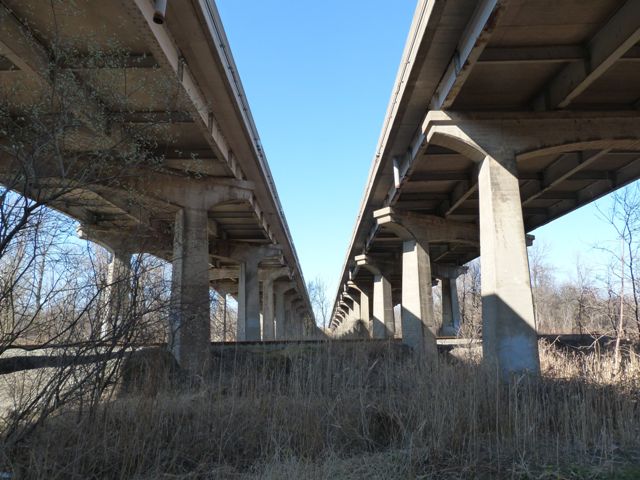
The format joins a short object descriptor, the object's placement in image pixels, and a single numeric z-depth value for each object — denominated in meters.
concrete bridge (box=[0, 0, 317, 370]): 6.02
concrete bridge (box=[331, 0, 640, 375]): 8.92
